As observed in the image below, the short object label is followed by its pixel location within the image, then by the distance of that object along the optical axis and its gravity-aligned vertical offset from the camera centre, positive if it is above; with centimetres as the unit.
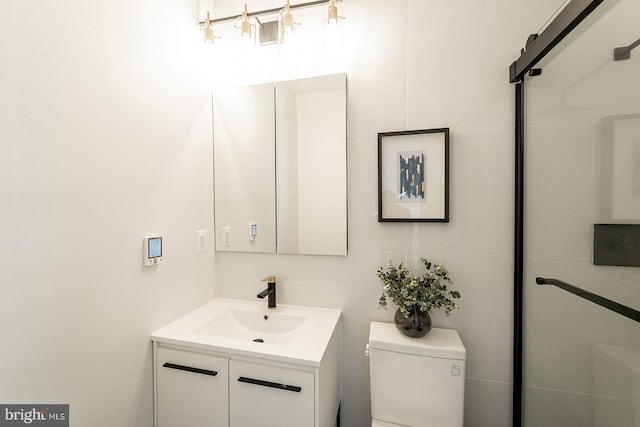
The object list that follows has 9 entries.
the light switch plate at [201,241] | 146 -17
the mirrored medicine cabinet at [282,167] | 140 +25
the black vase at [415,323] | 115 -48
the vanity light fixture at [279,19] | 126 +97
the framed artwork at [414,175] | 126 +17
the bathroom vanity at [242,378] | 100 -66
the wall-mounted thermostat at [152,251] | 113 -17
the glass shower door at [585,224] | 68 -4
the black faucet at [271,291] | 144 -43
